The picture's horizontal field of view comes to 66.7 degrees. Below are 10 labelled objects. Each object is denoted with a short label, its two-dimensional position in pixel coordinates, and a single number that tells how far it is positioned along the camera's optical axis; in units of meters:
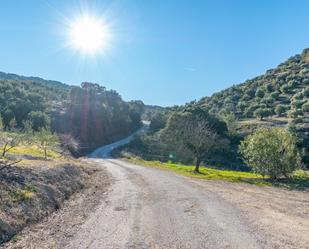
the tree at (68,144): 49.22
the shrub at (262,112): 60.02
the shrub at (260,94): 76.30
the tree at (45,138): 33.46
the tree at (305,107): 55.74
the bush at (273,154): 22.50
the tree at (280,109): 60.97
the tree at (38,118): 60.52
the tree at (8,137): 22.90
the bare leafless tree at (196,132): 28.71
